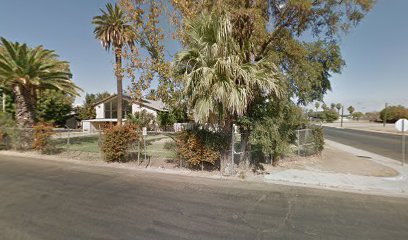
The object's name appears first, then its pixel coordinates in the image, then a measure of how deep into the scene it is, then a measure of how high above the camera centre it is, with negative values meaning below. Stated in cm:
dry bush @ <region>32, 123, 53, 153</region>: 1177 -107
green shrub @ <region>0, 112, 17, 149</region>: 1288 -86
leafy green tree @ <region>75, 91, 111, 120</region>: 3483 +107
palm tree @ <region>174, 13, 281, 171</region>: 705 +154
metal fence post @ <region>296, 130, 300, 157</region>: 1061 -90
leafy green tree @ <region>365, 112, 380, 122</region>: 7862 +164
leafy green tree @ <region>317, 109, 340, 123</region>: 9042 +170
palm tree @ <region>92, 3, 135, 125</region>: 2286 +965
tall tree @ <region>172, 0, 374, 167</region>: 787 +396
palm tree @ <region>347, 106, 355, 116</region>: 11738 +584
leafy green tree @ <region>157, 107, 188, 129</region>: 2916 -9
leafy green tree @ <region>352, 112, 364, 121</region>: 10750 +264
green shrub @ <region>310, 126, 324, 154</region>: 1179 -105
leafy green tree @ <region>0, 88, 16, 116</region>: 2603 +175
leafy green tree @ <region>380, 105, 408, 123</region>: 6092 +228
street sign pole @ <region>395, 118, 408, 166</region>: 986 -21
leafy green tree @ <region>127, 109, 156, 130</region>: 2822 +2
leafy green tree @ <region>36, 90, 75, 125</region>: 2939 +156
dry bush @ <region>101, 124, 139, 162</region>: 951 -98
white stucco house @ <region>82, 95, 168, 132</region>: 3138 +103
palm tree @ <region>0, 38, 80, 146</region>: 1242 +263
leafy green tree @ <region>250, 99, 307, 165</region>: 815 -33
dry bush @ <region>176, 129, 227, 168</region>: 818 -105
